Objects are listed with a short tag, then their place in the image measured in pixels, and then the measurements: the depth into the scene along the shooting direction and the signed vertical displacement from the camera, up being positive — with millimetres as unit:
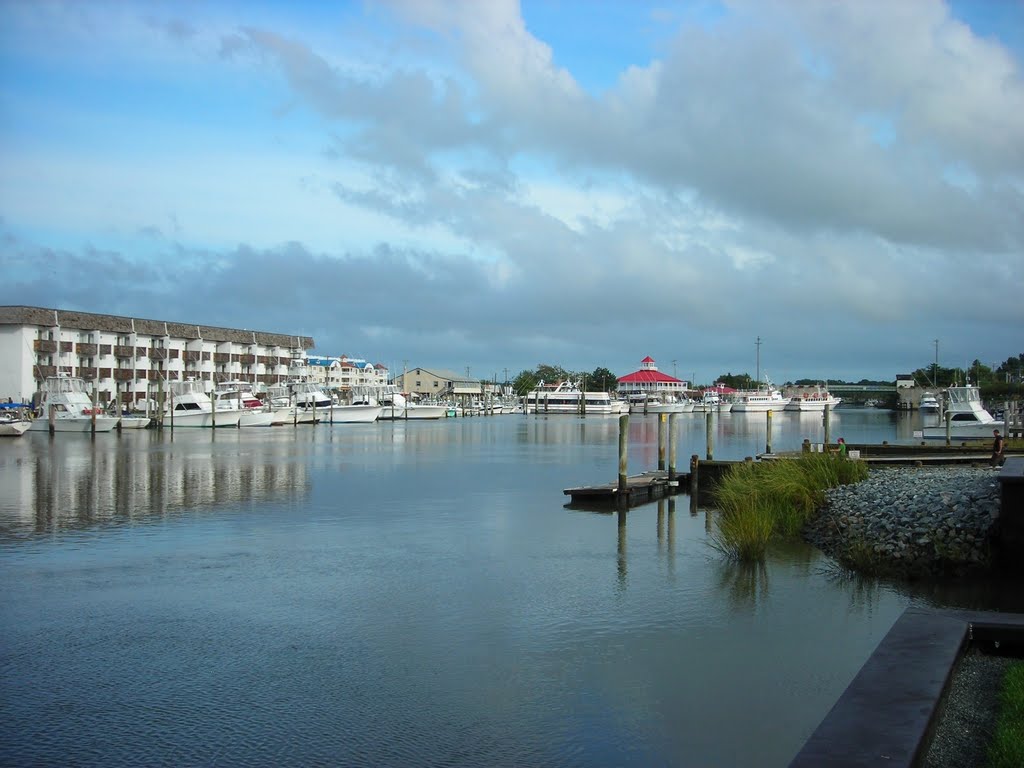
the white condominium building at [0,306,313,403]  101375 +6544
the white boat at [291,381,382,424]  110750 -408
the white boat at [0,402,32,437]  76500 -1301
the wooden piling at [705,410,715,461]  40888 -1576
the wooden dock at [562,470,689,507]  33344 -3272
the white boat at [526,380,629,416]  167875 +90
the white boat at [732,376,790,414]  165250 +165
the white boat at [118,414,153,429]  89706 -1654
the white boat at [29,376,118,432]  83938 -430
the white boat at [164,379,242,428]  94812 -833
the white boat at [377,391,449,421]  131750 -670
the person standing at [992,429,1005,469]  31664 -1647
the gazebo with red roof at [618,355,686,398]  196500 +3460
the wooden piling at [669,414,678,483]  37688 -1899
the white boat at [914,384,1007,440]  55750 -1050
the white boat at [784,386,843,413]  163375 +311
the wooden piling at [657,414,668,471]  41131 -1736
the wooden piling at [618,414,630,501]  32656 -2222
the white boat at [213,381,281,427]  97125 -136
